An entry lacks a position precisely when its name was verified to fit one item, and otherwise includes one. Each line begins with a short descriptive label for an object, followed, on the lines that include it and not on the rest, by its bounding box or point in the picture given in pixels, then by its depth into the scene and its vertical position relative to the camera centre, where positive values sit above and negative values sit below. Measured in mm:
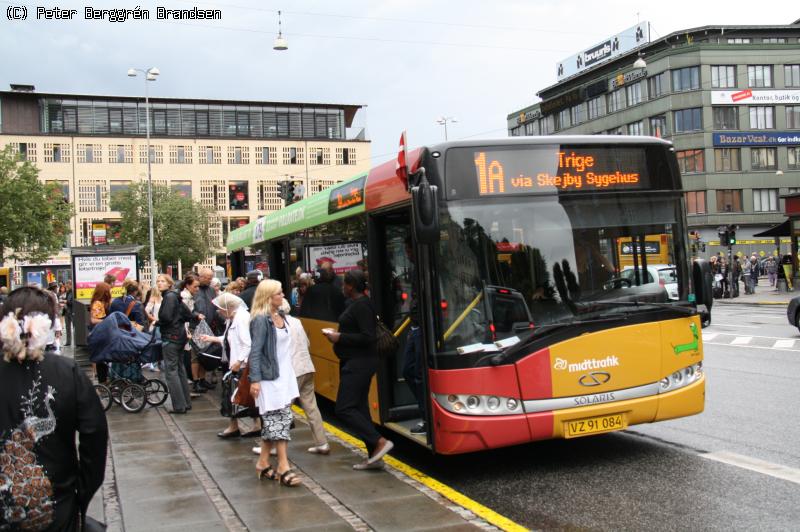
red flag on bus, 7259 +920
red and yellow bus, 6602 -263
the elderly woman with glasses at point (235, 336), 8711 -652
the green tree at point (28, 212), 40875 +3613
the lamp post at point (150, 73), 47000 +11715
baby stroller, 11242 -1155
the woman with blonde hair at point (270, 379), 6898 -884
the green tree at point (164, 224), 57719 +3812
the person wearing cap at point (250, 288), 12008 -206
